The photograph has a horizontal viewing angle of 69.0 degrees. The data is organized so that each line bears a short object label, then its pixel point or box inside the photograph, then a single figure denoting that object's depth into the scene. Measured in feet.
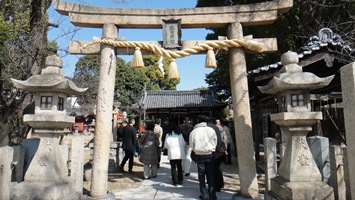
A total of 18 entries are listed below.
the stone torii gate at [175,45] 18.69
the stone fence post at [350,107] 9.27
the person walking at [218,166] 19.80
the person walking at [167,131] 25.12
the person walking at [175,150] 23.34
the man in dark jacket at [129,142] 29.19
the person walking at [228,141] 35.07
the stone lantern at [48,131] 14.03
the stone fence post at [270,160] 16.02
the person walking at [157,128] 30.00
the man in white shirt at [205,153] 18.24
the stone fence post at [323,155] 16.52
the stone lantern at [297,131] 13.28
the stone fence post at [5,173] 13.28
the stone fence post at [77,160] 16.74
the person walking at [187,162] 28.63
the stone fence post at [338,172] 13.35
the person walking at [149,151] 26.37
